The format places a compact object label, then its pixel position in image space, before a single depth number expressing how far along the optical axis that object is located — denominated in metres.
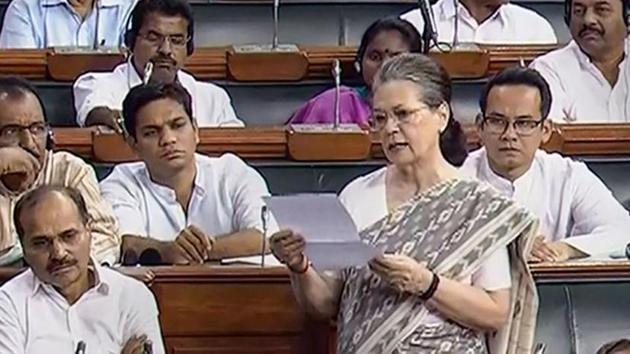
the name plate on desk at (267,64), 8.85
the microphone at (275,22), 9.15
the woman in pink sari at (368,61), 8.37
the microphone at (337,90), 7.96
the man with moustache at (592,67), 8.51
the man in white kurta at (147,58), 8.29
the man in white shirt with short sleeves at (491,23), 9.61
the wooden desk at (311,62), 8.66
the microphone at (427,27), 8.55
